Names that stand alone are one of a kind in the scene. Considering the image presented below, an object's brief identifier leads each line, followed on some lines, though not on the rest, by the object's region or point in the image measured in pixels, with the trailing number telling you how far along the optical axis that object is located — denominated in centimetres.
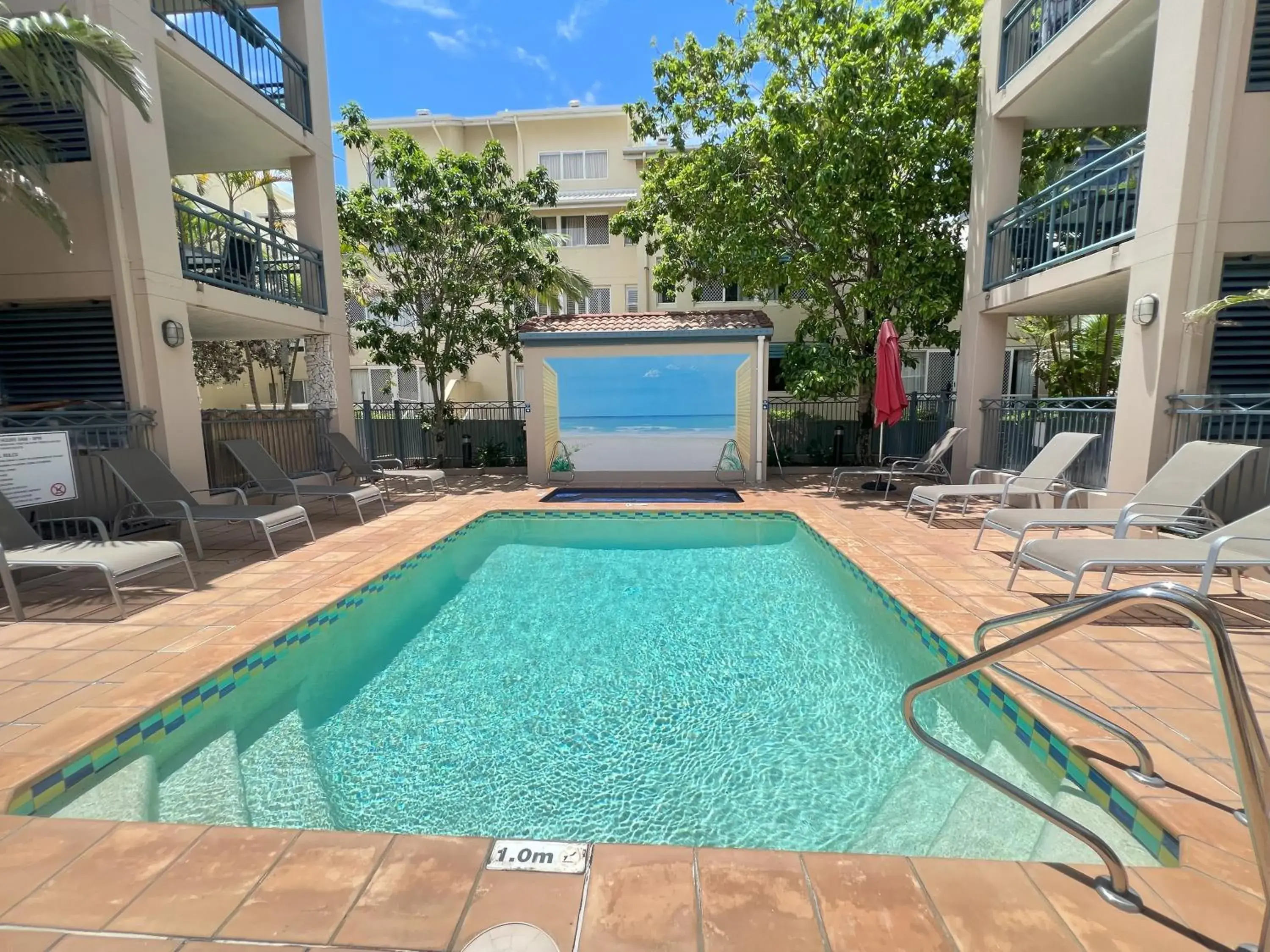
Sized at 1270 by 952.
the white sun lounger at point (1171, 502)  476
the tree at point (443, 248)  1163
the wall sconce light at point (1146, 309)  591
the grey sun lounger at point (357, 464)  966
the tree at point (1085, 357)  1150
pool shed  1098
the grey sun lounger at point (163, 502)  581
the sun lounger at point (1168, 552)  375
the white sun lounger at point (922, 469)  927
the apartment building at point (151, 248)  638
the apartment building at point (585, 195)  1852
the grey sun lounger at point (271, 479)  765
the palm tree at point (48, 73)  505
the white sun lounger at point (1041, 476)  655
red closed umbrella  941
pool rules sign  509
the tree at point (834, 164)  942
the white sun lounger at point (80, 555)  420
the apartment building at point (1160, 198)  552
